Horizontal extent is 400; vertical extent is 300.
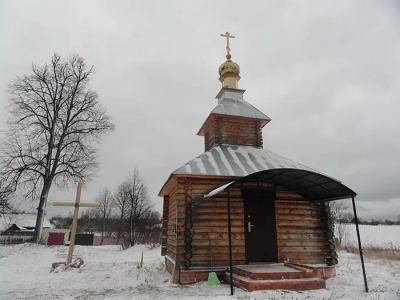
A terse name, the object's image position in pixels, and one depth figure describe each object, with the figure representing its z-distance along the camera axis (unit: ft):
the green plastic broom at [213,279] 25.00
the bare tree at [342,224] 85.18
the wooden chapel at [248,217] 27.20
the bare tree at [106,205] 152.05
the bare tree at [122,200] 99.14
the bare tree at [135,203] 87.95
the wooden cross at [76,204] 38.93
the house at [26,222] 147.37
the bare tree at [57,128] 56.90
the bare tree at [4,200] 52.75
